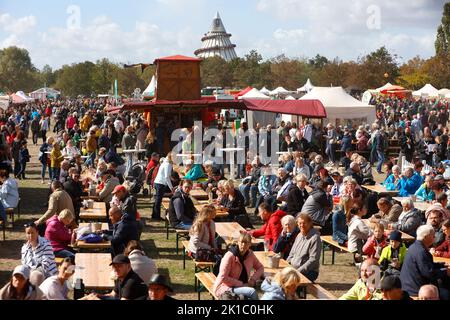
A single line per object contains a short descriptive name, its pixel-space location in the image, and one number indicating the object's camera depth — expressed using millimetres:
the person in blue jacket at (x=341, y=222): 11688
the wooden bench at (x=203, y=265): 10141
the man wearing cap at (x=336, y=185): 15180
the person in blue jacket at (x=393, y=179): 16297
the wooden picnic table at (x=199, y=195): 15242
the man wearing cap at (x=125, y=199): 11954
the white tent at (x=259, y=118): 34719
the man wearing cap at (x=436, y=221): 10411
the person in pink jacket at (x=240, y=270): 8531
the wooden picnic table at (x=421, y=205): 13282
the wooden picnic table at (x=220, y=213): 13367
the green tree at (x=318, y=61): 103512
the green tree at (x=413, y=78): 78000
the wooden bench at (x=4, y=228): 13734
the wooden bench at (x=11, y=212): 14302
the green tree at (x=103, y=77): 101375
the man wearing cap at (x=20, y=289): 7242
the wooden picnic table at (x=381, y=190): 16047
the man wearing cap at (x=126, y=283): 7633
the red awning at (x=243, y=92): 41731
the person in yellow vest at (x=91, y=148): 22453
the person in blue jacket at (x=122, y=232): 10695
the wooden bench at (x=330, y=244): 11652
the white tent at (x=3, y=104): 31312
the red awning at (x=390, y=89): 50691
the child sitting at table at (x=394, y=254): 9531
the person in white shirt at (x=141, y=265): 8906
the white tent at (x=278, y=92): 53125
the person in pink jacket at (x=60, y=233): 10594
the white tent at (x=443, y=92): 50688
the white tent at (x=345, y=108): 30172
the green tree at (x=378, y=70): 72688
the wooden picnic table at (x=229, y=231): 11172
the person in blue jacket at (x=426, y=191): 14144
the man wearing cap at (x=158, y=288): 7273
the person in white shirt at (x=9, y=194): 14305
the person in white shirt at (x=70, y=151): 20691
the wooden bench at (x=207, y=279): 8922
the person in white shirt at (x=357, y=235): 10992
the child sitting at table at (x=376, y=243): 10211
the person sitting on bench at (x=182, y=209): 12867
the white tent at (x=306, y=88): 55888
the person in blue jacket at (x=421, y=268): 8555
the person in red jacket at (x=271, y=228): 11078
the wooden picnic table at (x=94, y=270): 8812
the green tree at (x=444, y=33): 81225
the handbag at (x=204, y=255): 10227
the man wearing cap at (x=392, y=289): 7094
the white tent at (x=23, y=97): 58375
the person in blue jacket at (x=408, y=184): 15570
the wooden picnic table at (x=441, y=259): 10030
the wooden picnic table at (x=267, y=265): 9048
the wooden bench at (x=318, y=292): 8734
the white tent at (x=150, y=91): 39809
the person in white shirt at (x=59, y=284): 7676
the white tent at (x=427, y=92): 52750
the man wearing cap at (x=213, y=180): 16009
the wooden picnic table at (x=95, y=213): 13048
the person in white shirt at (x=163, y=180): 15711
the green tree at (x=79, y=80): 105188
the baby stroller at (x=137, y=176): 17953
